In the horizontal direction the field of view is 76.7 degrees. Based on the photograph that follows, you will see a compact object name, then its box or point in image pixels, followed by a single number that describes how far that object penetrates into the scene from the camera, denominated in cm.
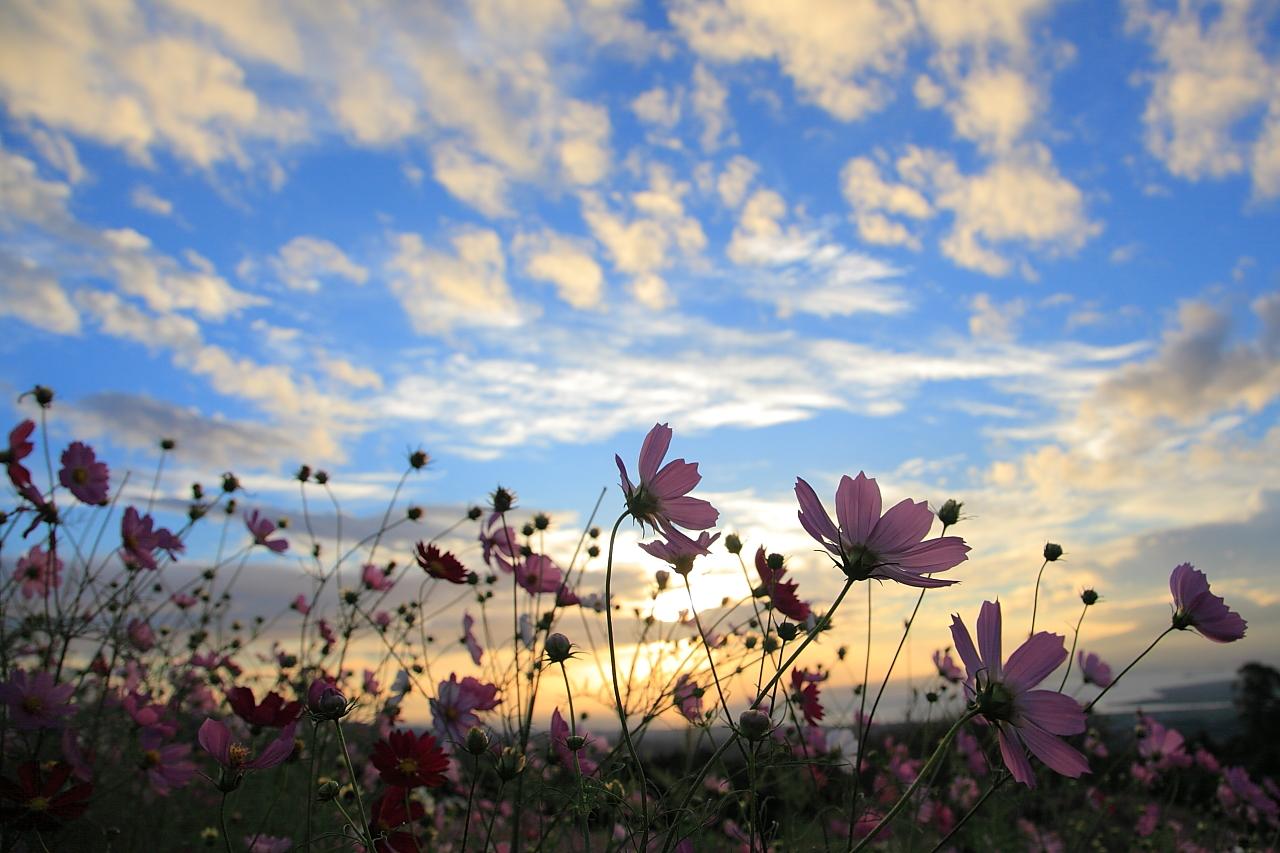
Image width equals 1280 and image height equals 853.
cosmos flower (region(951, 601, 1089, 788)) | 78
